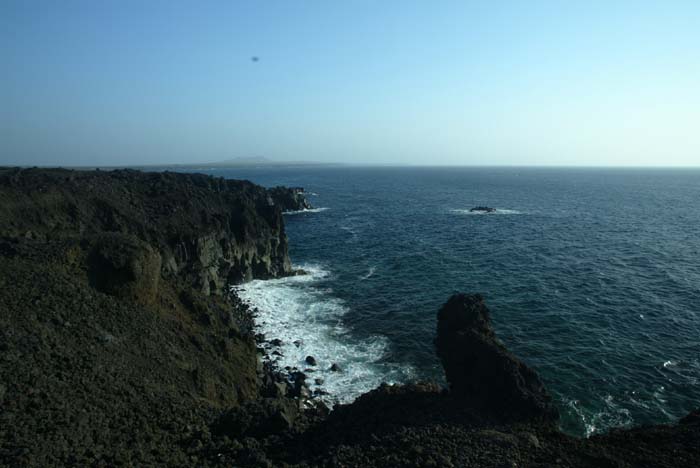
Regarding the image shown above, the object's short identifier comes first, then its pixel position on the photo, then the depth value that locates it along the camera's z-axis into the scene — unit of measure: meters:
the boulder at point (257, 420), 22.98
